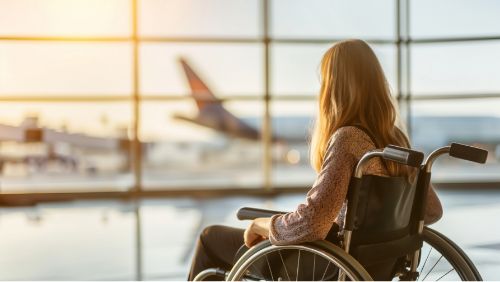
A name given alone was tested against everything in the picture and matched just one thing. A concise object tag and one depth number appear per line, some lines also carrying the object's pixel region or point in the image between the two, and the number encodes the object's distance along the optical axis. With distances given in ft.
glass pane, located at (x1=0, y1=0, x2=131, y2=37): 21.16
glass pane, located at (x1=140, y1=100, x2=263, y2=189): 23.41
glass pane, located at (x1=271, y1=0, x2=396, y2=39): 21.81
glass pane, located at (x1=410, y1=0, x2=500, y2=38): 22.05
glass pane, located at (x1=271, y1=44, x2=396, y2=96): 21.80
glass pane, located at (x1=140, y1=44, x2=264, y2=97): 21.63
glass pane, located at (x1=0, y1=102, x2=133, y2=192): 22.66
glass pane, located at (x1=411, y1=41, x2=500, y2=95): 21.89
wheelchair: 5.05
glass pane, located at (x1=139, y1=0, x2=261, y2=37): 21.40
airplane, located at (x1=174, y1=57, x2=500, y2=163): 33.60
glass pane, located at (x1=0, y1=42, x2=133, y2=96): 21.18
